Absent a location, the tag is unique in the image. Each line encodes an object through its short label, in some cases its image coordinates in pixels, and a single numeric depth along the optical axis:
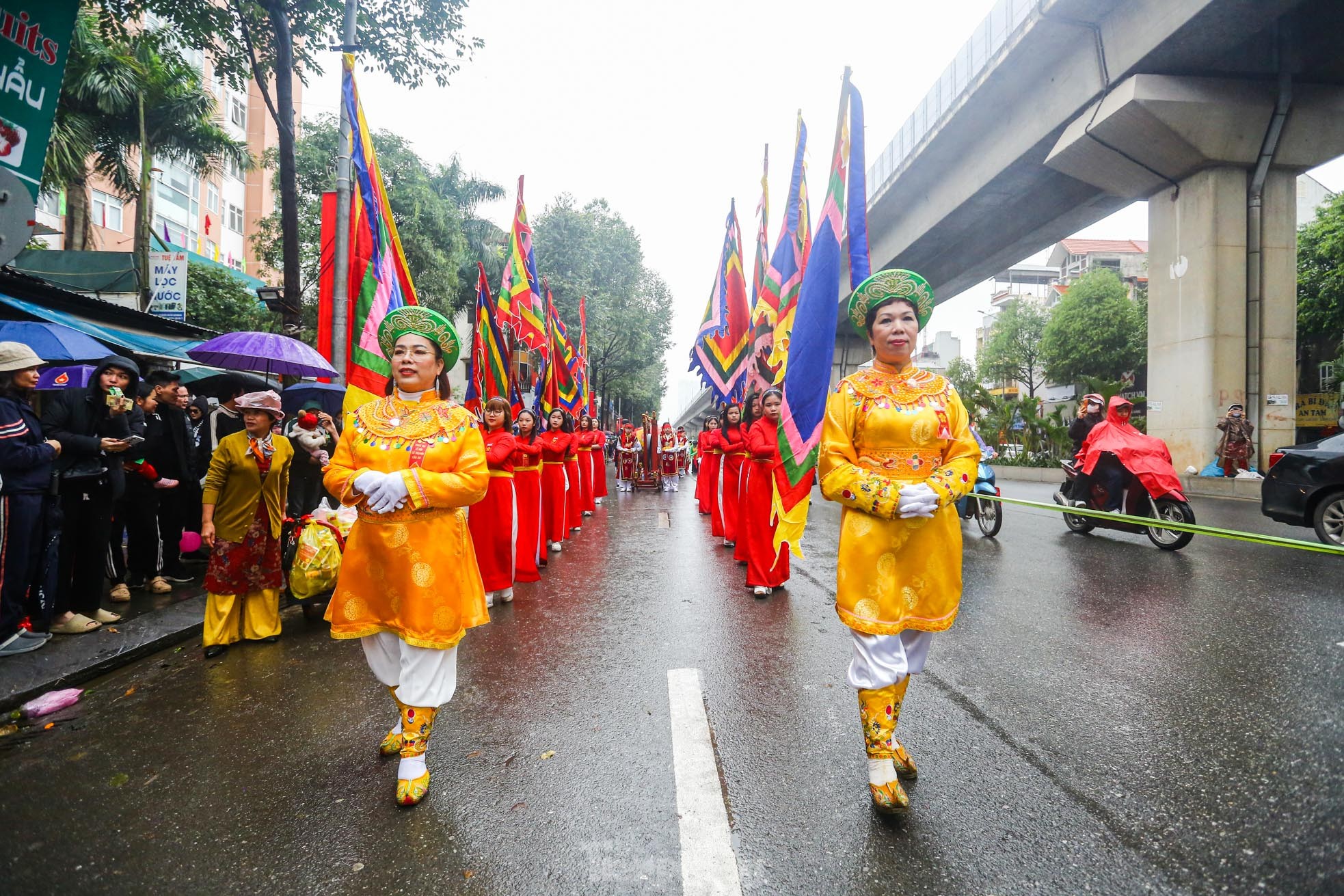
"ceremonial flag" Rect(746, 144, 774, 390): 8.00
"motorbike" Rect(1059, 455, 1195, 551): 7.35
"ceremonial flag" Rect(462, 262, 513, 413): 8.65
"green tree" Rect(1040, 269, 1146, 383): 34.50
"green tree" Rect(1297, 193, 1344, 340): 23.03
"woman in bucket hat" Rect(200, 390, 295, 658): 4.38
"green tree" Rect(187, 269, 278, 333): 20.14
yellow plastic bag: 4.68
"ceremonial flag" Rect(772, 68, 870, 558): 3.74
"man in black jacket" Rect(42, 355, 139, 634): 4.57
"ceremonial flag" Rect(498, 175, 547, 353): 10.01
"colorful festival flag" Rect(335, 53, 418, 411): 5.16
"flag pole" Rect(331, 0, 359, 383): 7.77
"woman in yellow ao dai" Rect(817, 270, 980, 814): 2.48
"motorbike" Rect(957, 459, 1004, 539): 8.66
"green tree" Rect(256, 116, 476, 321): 21.09
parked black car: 6.98
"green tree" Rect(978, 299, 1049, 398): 41.66
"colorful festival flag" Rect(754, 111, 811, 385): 5.80
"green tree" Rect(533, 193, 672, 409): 31.56
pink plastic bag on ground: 3.43
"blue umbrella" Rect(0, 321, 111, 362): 5.32
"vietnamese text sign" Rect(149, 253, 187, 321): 12.23
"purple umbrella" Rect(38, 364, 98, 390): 5.55
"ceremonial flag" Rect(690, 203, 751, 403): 9.48
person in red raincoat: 7.43
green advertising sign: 2.71
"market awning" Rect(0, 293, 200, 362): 8.55
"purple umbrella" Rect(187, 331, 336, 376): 6.40
